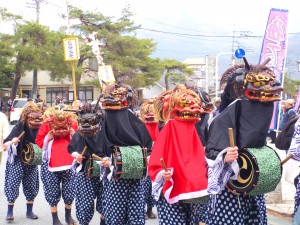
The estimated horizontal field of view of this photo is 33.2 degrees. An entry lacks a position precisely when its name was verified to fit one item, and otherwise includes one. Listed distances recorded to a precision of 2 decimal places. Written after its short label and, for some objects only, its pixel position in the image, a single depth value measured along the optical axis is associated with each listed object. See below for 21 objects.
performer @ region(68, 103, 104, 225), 6.43
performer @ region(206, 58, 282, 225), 4.29
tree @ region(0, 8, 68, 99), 34.31
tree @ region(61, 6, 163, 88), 36.62
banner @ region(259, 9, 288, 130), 12.40
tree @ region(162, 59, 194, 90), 44.21
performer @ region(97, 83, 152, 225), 5.80
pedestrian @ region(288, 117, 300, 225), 5.11
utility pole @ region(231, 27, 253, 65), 54.47
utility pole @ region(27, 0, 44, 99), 37.53
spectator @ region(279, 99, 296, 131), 13.96
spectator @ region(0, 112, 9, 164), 8.96
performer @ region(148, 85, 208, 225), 4.56
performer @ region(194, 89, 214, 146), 6.11
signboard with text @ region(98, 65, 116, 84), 13.68
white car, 30.23
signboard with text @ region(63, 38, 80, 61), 16.38
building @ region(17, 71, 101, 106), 45.12
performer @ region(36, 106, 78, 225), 7.29
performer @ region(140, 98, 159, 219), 8.27
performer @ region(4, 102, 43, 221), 8.04
